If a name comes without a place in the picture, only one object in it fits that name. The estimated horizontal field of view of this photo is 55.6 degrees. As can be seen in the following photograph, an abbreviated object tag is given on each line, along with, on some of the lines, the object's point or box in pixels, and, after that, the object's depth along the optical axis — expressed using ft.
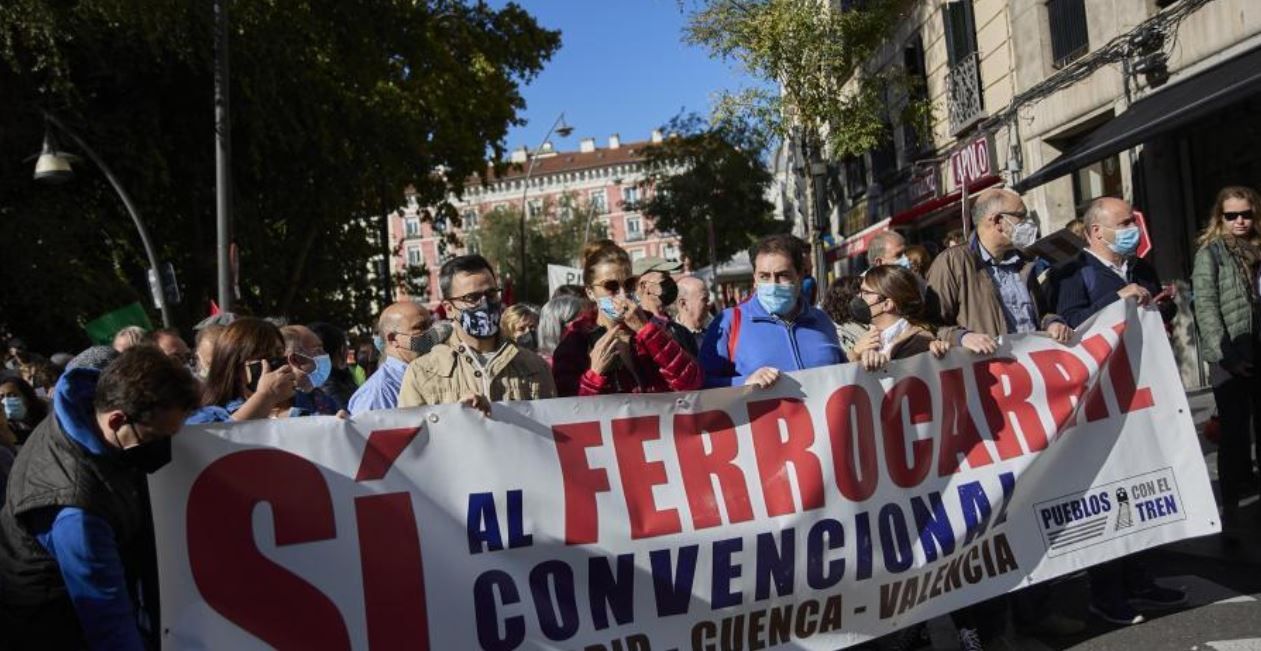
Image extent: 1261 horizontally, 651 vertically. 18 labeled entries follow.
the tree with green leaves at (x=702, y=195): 119.03
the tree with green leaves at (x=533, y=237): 214.69
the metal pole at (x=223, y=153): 47.46
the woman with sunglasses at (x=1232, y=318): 19.45
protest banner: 12.05
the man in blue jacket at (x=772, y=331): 15.37
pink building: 391.04
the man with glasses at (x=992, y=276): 17.95
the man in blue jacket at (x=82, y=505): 9.77
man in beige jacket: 13.83
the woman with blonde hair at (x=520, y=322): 21.66
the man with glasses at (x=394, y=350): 18.17
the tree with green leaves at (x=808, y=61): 61.41
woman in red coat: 14.24
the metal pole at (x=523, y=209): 133.90
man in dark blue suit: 17.16
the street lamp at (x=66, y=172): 50.49
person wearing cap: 16.55
